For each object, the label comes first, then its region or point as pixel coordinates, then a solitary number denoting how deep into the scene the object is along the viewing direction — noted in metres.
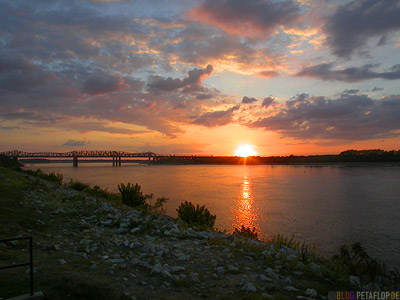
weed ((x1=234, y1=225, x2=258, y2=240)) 14.42
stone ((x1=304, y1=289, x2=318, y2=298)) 6.65
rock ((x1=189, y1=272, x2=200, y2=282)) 7.20
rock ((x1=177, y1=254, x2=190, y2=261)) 8.78
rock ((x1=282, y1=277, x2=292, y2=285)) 7.36
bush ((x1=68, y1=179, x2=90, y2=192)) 29.48
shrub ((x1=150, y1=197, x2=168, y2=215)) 23.01
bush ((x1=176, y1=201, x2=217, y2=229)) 16.38
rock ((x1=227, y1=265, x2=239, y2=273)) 8.00
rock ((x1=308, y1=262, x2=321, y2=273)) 8.32
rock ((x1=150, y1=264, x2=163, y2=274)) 7.43
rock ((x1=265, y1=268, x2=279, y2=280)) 7.71
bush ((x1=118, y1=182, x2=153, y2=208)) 23.92
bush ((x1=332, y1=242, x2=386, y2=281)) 8.51
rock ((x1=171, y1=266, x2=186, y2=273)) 7.69
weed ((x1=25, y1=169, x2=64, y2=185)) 36.00
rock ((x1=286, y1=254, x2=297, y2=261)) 9.19
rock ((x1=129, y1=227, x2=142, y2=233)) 12.08
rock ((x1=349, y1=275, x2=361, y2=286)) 7.73
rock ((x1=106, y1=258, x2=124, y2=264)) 8.07
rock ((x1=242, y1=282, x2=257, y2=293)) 6.67
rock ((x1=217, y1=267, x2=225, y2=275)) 7.86
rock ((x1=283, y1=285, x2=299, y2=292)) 6.90
